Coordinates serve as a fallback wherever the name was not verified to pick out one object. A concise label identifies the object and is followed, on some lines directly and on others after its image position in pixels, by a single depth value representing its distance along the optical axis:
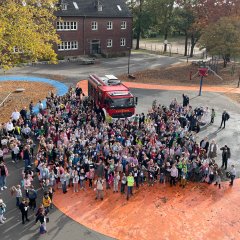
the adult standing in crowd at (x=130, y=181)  12.03
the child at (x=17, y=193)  11.10
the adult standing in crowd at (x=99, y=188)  11.84
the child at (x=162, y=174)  13.22
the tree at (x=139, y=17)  48.53
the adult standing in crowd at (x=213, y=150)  14.53
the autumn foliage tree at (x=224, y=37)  31.31
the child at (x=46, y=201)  10.80
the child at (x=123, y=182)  12.25
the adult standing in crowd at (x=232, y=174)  13.16
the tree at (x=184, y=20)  40.99
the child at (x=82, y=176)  12.45
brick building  38.22
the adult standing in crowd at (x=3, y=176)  12.30
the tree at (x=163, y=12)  45.07
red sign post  25.76
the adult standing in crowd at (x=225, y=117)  18.94
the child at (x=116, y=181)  12.31
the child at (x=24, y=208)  10.38
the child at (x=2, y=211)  10.33
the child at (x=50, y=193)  11.20
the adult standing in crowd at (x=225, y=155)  14.29
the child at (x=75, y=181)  12.31
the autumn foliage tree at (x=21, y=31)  19.89
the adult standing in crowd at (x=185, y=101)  21.44
